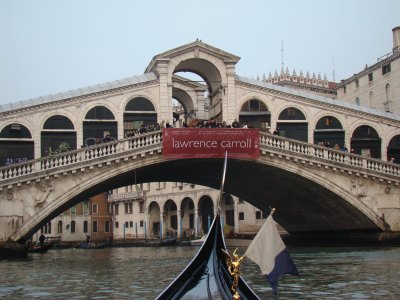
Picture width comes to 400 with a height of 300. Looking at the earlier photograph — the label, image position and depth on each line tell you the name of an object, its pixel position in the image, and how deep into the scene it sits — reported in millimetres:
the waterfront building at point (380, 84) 34375
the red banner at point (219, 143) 23969
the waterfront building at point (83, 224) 54594
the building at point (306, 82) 53719
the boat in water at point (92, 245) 43719
